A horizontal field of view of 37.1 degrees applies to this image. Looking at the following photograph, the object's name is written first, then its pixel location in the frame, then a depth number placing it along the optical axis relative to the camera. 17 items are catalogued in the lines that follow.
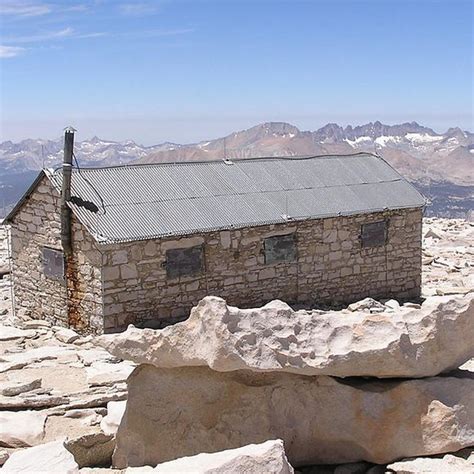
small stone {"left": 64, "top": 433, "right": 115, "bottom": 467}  7.55
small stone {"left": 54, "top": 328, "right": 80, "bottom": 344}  13.67
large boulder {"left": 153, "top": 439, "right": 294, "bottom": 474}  5.95
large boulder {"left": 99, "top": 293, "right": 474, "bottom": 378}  6.97
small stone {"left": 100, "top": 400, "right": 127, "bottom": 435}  8.08
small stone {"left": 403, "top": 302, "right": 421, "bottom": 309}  16.08
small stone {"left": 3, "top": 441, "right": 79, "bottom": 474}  6.39
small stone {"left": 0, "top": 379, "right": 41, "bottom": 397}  9.79
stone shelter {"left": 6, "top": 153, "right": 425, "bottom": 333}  13.96
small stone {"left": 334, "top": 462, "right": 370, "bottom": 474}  7.27
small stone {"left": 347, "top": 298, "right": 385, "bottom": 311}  15.29
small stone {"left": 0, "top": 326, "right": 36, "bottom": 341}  13.96
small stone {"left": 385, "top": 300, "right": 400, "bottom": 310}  15.61
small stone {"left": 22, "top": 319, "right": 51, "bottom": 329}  14.93
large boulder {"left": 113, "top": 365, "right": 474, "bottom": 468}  7.22
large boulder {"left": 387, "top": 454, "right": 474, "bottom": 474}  6.75
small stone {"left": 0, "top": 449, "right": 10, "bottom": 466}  7.18
